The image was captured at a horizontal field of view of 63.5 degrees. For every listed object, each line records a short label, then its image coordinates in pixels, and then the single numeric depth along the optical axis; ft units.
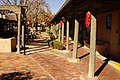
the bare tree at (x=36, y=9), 56.38
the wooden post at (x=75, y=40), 17.44
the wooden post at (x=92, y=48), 11.93
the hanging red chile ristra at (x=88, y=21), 18.41
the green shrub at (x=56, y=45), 25.78
